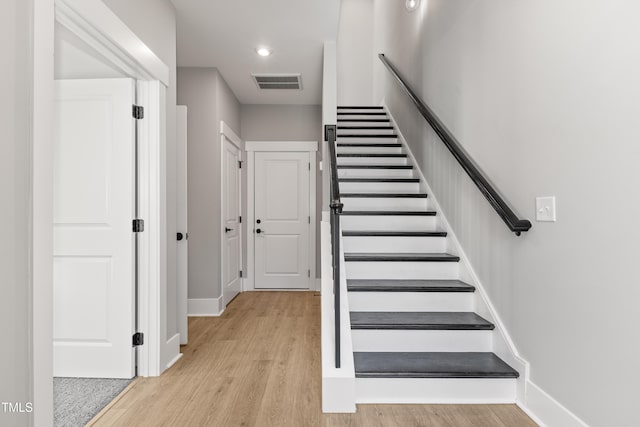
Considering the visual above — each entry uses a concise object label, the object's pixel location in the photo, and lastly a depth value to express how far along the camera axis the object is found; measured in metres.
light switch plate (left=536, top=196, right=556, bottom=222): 1.80
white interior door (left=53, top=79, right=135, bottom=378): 2.54
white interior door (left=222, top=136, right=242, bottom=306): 4.55
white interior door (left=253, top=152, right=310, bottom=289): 5.51
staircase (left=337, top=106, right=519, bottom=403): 2.08
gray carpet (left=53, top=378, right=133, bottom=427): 2.03
